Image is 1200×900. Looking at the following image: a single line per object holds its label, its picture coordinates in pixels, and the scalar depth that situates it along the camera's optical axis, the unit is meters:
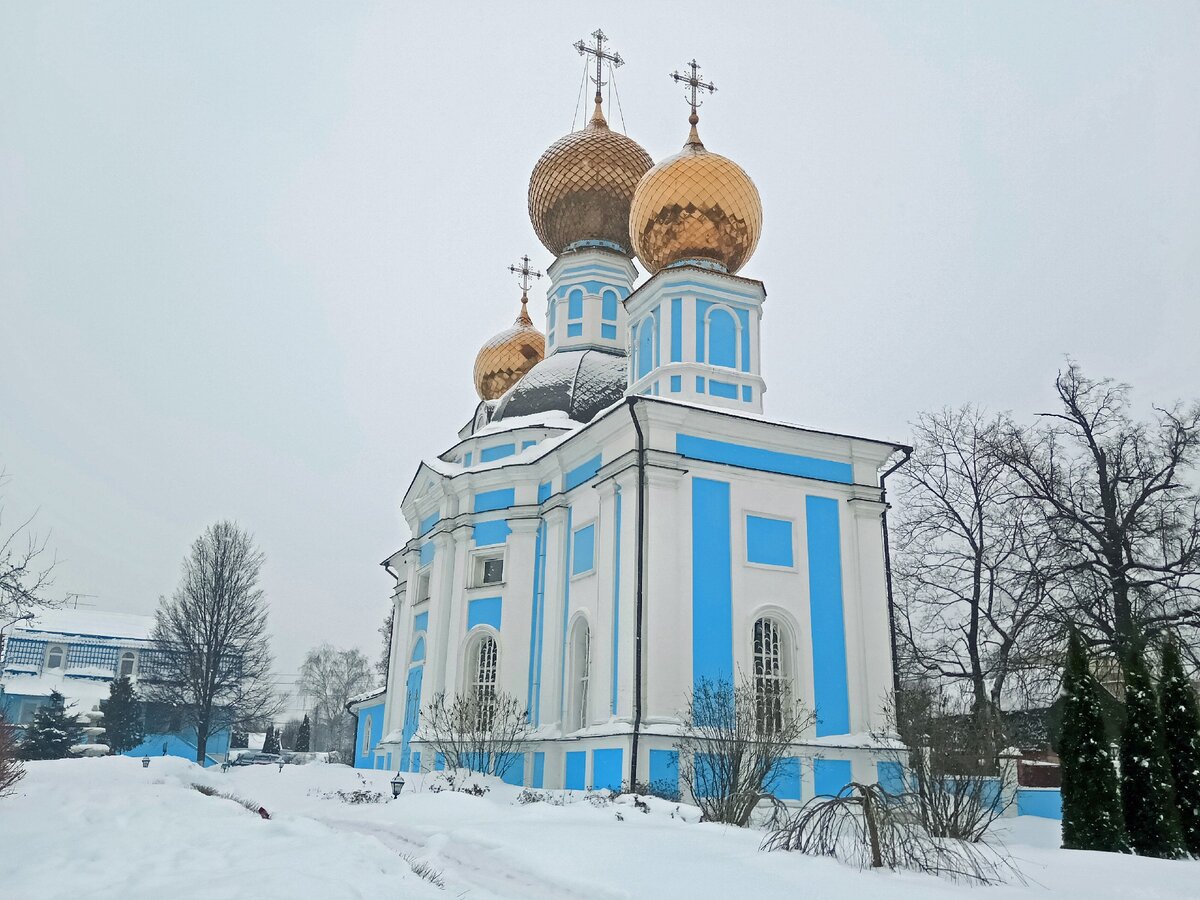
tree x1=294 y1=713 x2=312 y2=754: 44.56
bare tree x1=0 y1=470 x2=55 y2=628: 10.71
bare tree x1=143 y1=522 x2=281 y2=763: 30.20
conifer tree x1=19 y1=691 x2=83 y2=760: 30.09
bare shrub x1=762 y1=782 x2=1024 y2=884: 6.57
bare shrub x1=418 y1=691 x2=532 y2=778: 15.88
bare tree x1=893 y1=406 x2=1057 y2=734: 18.19
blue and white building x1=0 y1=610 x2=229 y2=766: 37.84
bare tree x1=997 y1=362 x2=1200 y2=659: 16.16
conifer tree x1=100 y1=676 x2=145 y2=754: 34.00
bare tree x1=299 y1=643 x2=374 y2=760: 61.03
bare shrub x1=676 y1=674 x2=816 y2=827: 10.25
